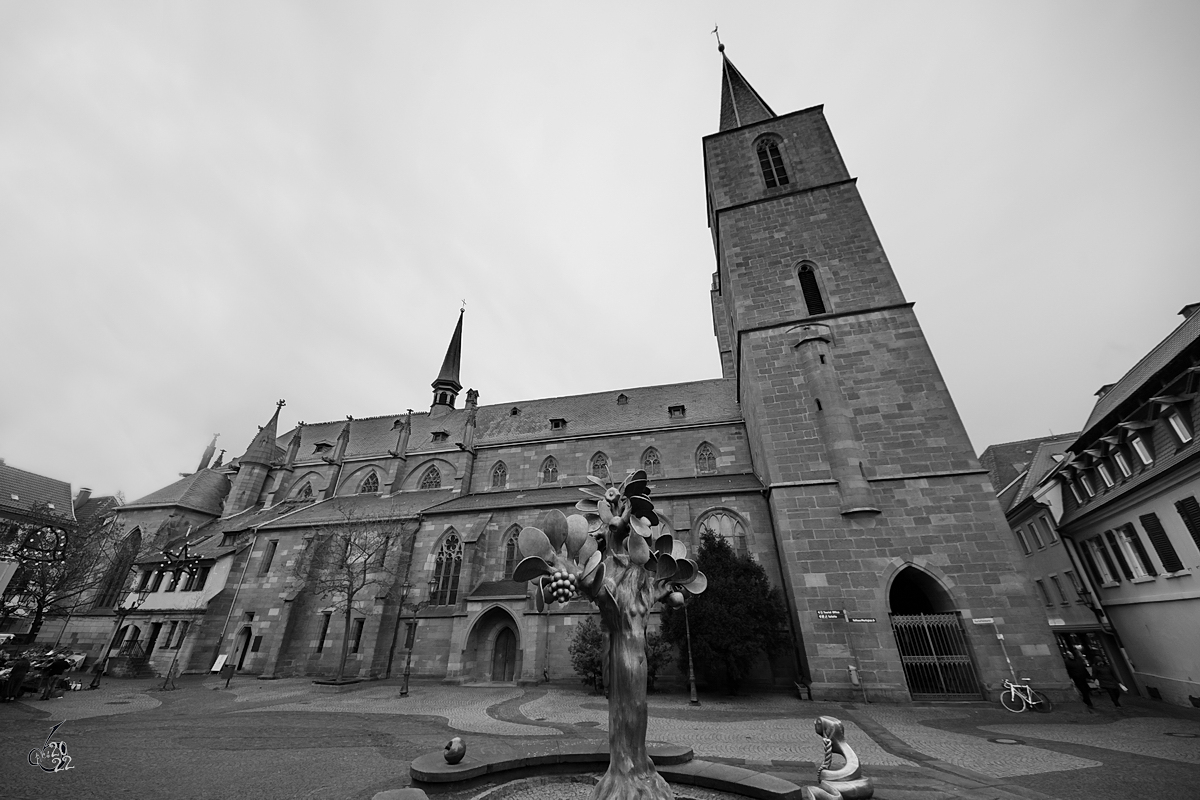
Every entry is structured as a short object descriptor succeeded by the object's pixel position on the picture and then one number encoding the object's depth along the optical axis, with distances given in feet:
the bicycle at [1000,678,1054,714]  36.14
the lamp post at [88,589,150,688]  54.26
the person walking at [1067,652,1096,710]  36.52
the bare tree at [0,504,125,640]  59.41
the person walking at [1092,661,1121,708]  37.29
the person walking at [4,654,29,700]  39.93
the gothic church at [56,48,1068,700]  42.50
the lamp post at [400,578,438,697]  50.95
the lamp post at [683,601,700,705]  43.72
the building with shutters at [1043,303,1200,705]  38.09
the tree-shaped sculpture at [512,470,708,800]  12.09
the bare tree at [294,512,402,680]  69.26
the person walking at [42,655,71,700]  43.21
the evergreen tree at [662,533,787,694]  45.93
